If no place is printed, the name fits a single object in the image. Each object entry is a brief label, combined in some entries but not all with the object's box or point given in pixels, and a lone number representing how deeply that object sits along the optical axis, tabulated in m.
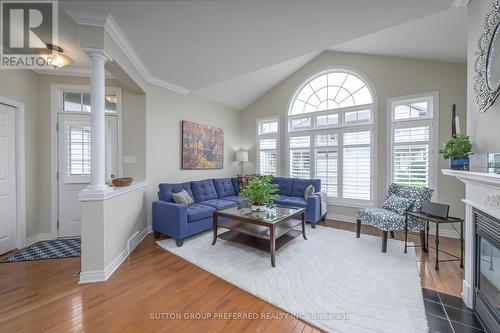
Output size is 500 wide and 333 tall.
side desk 2.42
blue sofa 3.18
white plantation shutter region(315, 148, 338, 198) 4.71
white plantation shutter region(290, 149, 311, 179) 5.09
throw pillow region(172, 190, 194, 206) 3.45
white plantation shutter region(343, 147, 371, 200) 4.30
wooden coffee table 2.71
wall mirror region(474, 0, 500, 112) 1.44
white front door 3.42
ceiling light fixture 2.77
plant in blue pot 1.83
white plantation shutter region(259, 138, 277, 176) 5.64
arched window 4.36
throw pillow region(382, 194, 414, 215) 3.07
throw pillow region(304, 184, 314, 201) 4.22
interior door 2.88
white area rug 1.71
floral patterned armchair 2.87
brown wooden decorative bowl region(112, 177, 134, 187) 2.81
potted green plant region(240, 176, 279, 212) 3.02
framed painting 4.52
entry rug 2.78
